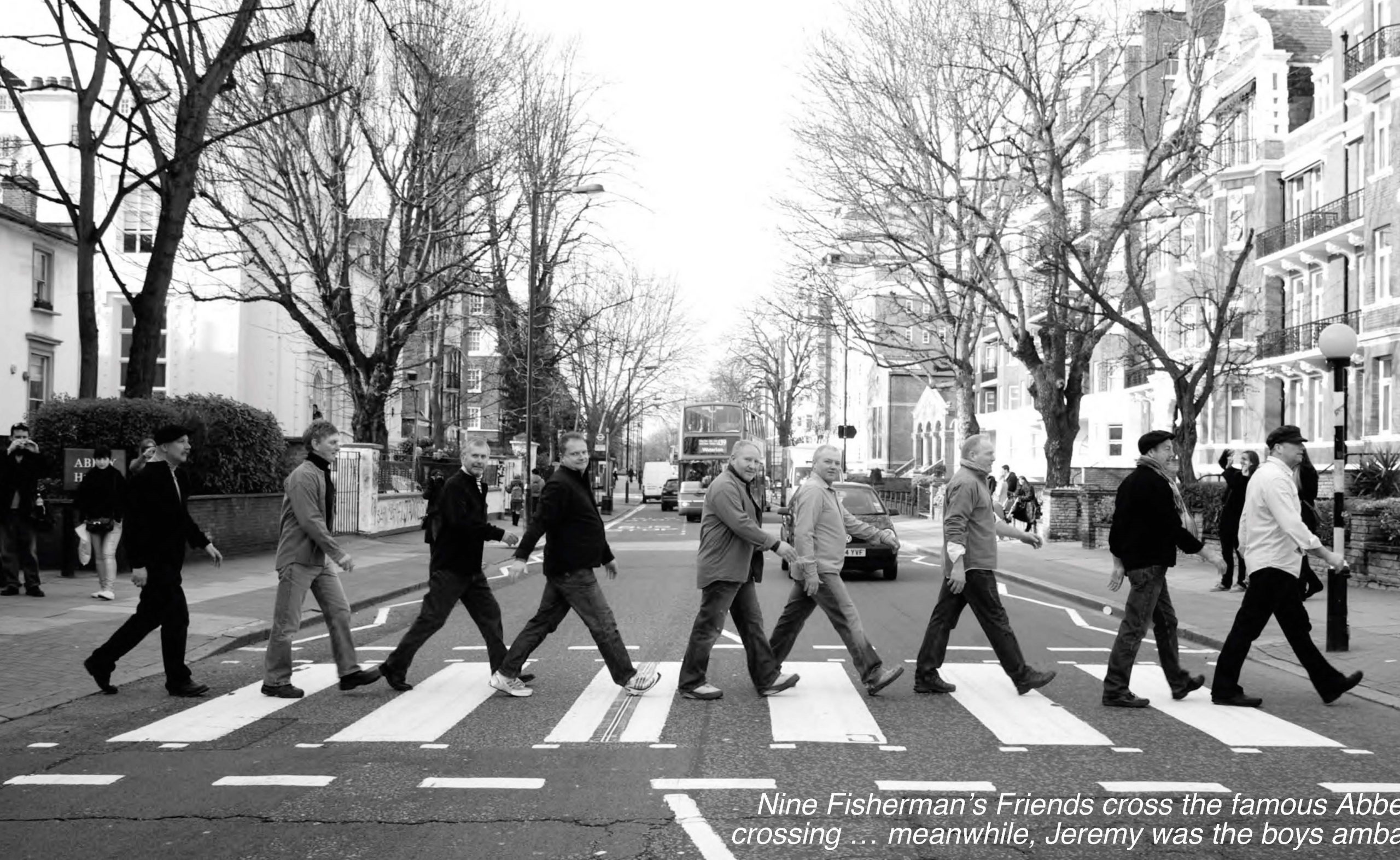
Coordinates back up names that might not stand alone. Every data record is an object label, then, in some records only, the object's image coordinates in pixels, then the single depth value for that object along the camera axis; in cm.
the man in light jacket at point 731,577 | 860
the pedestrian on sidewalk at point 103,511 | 1438
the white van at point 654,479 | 7950
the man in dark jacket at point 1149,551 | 845
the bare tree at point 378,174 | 2736
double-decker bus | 4772
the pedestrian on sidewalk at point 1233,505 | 1589
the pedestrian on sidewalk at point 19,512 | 1458
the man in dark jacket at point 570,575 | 865
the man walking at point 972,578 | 865
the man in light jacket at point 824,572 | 869
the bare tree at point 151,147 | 1762
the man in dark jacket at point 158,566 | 862
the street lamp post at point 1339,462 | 1063
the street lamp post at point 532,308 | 2978
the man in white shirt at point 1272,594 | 833
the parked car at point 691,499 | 4672
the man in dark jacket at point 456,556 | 886
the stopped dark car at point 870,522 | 1950
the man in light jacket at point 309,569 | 859
